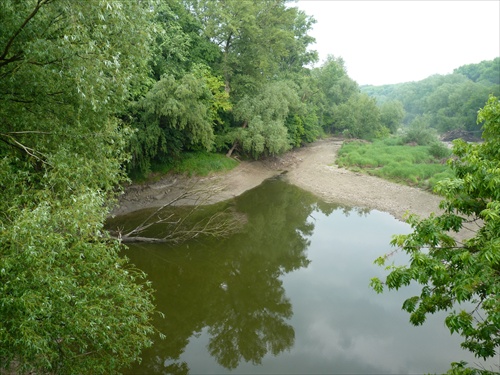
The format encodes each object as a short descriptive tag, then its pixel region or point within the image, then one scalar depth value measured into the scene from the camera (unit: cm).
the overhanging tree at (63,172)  514
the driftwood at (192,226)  1683
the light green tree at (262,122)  2914
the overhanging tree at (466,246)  516
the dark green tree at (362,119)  5331
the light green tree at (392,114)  5869
